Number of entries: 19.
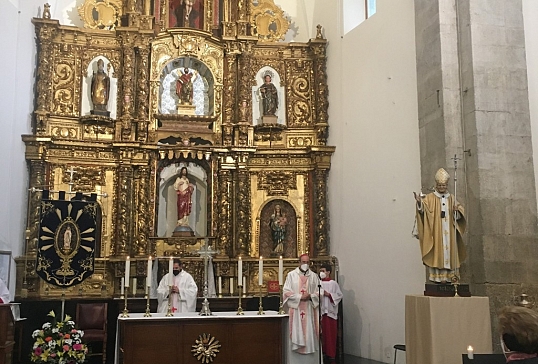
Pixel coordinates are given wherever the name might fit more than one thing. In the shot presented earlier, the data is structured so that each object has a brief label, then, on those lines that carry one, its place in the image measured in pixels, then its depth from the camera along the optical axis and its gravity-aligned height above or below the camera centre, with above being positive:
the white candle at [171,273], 9.95 -0.30
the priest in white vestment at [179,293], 10.81 -0.67
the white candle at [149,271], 9.25 -0.26
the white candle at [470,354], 4.64 -0.75
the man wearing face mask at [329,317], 12.00 -1.24
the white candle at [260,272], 9.24 -0.29
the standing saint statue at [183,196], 14.45 +1.33
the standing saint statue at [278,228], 14.53 +0.58
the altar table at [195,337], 9.05 -1.22
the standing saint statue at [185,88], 15.14 +3.98
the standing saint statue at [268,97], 15.14 +3.74
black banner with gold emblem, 11.97 +0.25
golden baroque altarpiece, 14.07 +2.83
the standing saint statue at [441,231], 8.31 +0.28
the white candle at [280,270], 10.41 -0.28
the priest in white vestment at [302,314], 10.81 -1.06
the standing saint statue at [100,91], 14.43 +3.74
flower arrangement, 8.96 -1.29
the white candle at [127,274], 9.13 -0.29
